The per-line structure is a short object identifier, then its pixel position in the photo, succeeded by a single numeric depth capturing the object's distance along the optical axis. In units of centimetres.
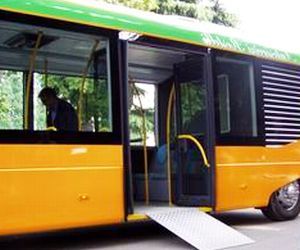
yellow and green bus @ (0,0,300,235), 665
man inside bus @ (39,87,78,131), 691
